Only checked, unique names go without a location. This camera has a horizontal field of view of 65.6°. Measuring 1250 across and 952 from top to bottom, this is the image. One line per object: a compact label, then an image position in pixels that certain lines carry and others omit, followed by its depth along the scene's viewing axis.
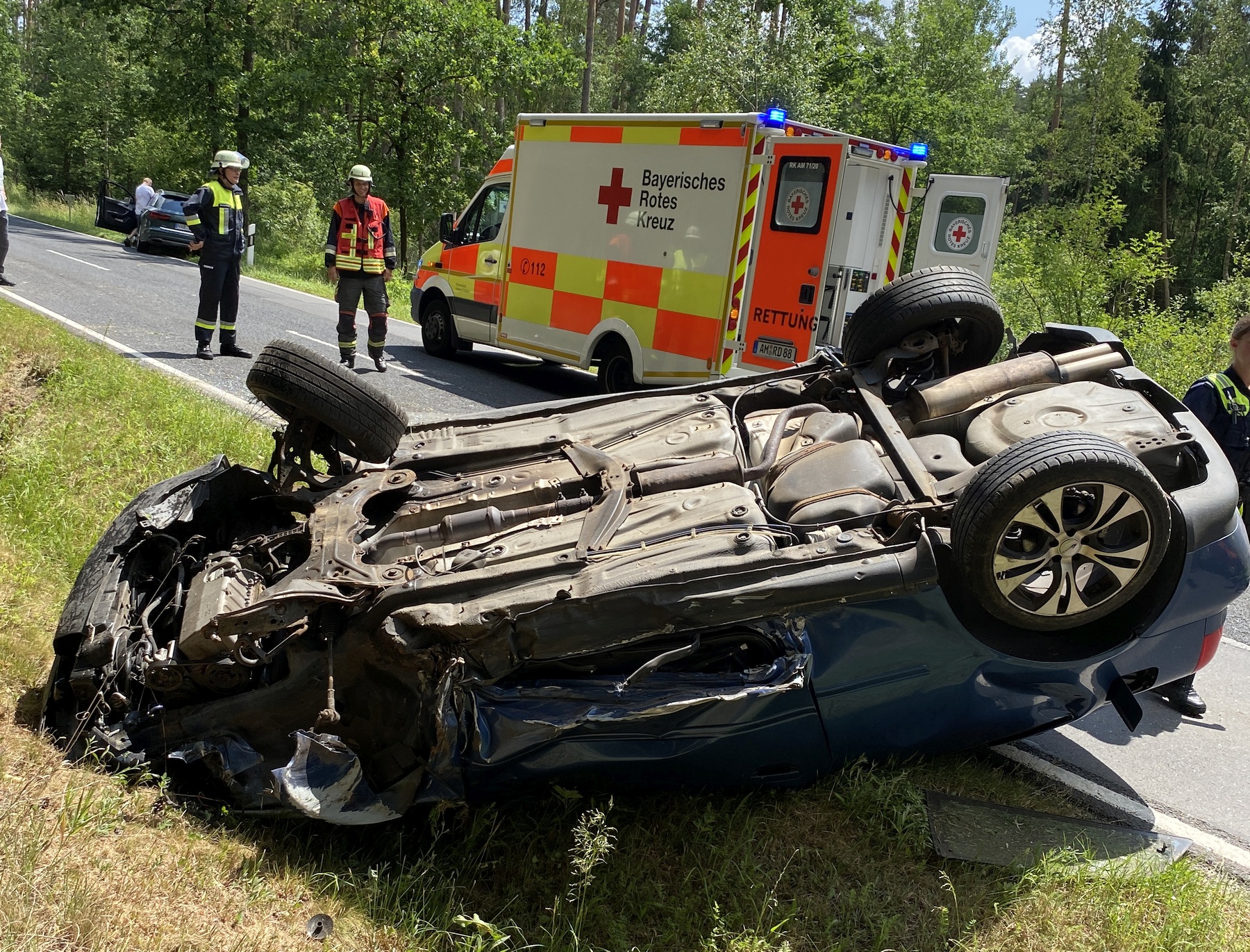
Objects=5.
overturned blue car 2.64
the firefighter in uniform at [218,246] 8.52
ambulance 8.38
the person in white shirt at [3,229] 10.46
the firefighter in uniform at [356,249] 8.85
